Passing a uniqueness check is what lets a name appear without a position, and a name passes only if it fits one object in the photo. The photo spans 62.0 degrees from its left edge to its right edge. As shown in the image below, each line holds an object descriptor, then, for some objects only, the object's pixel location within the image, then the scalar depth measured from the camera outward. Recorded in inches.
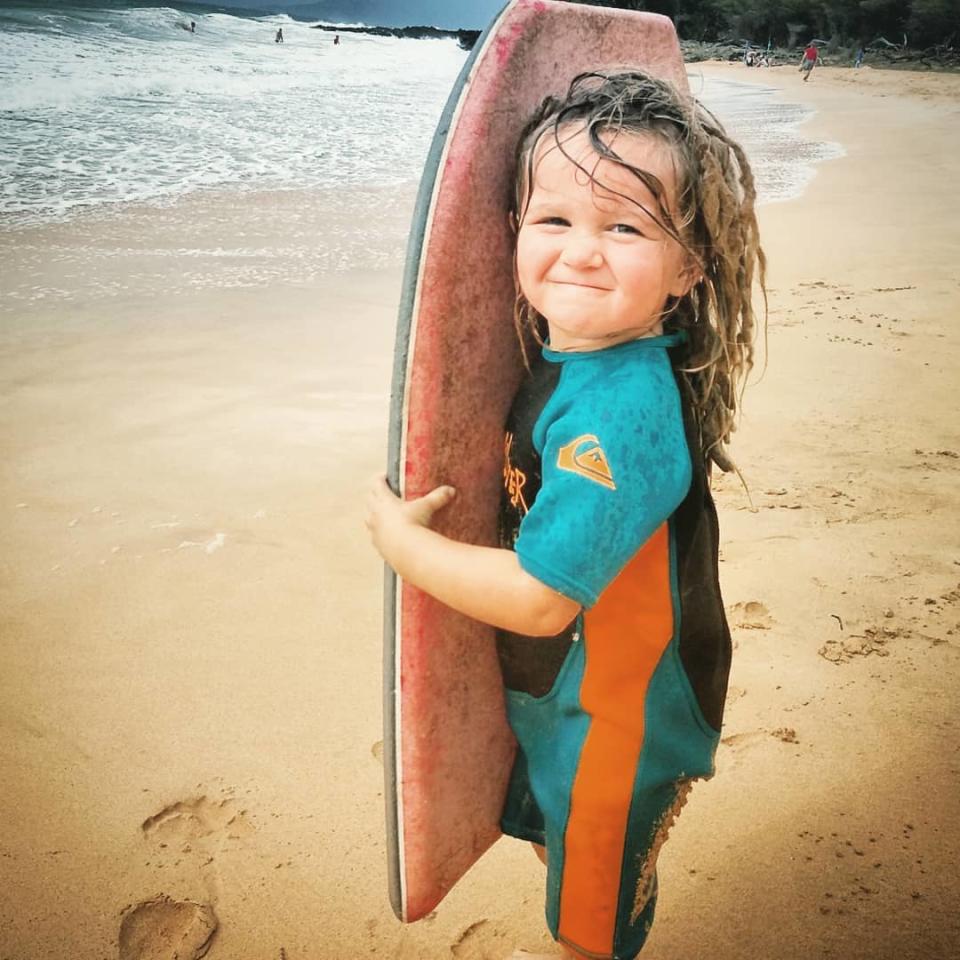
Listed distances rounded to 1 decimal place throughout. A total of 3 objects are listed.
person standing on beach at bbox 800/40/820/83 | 1215.6
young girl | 35.0
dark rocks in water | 2301.9
